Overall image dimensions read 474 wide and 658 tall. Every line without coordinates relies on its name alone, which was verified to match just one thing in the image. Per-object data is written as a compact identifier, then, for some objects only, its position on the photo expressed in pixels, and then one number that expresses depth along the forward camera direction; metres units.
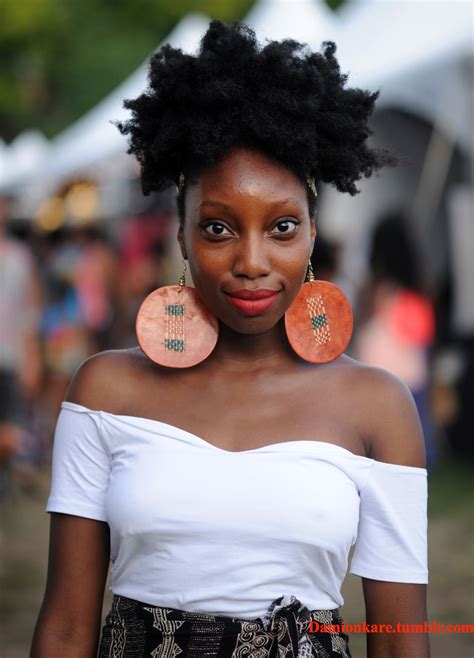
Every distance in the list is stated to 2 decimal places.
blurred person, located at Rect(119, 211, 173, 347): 9.81
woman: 1.84
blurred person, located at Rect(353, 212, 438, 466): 7.16
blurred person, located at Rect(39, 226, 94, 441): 9.46
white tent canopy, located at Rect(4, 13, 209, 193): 11.21
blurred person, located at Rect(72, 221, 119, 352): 9.87
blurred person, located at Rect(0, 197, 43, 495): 7.49
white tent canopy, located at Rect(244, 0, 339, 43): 10.11
